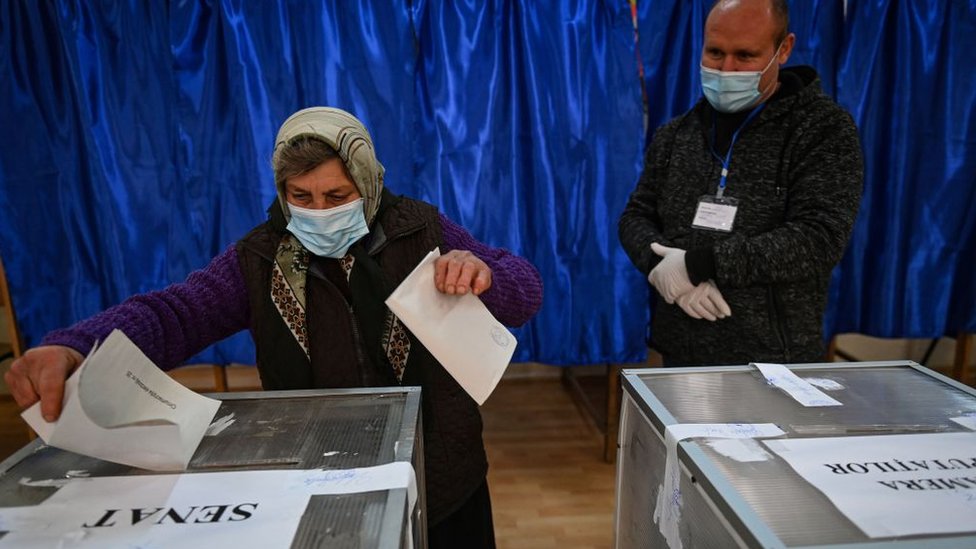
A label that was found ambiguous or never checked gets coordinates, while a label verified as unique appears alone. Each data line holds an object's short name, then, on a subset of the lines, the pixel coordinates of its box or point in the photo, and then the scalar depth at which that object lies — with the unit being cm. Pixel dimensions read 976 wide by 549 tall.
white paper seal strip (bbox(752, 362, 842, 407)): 83
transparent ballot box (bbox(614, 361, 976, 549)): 56
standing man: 119
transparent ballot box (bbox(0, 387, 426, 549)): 56
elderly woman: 97
